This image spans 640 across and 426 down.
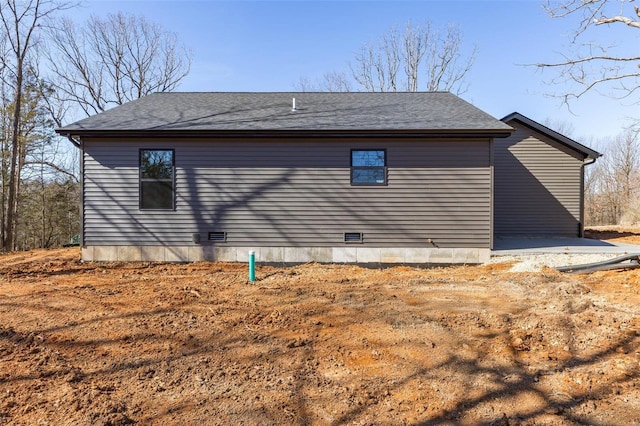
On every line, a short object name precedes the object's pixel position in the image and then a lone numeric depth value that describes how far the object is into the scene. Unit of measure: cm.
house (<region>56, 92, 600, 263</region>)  808
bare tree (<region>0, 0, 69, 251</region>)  1255
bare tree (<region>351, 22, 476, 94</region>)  2273
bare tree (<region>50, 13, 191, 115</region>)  1973
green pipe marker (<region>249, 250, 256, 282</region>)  609
